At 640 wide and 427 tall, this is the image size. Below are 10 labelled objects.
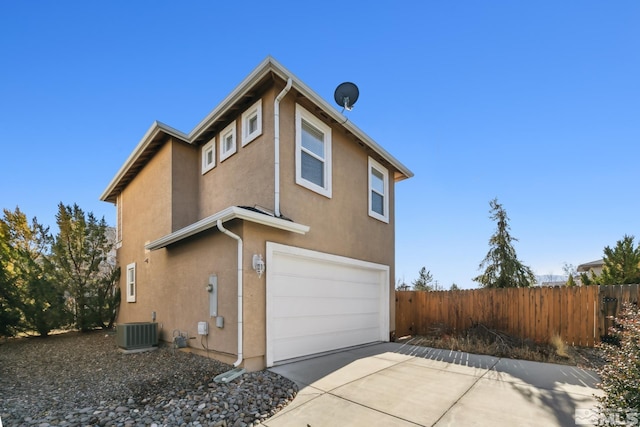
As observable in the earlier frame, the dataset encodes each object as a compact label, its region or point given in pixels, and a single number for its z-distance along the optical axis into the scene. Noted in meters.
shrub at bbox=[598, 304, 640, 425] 2.91
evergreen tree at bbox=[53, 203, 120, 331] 10.48
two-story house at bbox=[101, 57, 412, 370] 5.97
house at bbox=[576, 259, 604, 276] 24.45
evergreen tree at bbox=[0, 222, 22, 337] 9.16
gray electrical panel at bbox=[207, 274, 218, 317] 6.22
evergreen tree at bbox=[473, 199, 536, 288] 15.22
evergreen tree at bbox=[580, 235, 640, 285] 10.70
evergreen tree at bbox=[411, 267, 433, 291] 25.05
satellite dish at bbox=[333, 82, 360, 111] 8.23
